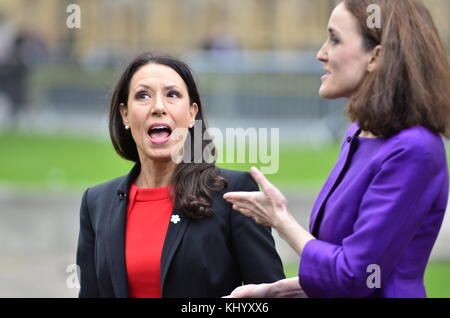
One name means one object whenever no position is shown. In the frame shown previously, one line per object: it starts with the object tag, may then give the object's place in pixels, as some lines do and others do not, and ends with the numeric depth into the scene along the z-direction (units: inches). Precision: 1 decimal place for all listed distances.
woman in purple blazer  252.2
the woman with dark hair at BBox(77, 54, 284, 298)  311.4
